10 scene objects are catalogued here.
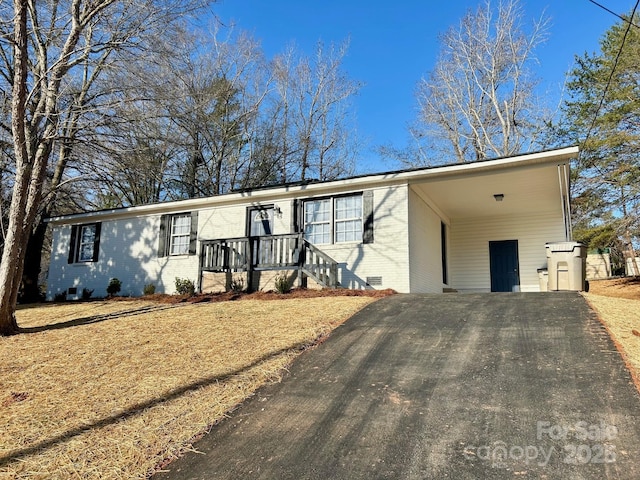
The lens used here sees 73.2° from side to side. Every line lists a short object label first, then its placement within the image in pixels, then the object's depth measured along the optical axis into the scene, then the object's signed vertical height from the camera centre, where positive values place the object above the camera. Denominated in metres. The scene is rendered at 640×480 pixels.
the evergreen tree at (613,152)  13.68 +4.62
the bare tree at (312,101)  25.30 +10.73
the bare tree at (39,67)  7.37 +4.16
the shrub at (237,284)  12.13 -0.12
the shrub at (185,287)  12.38 -0.22
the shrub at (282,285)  10.88 -0.11
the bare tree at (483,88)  22.92 +11.01
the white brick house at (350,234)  10.78 +1.42
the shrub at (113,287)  14.12 -0.27
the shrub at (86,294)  14.42 -0.52
